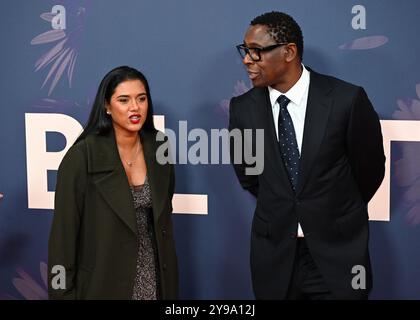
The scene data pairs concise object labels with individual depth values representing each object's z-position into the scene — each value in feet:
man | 8.58
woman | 8.34
